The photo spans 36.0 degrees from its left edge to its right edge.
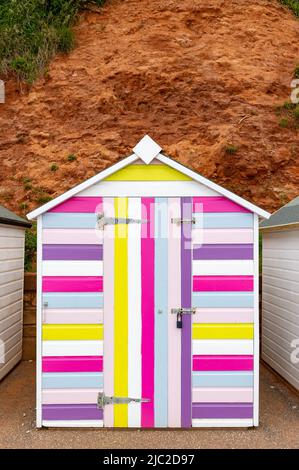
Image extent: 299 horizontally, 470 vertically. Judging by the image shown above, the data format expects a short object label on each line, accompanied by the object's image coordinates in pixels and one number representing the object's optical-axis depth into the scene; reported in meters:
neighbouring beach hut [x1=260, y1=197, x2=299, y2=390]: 7.30
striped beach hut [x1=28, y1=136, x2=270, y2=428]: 6.01
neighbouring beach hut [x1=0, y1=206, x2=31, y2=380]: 7.92
